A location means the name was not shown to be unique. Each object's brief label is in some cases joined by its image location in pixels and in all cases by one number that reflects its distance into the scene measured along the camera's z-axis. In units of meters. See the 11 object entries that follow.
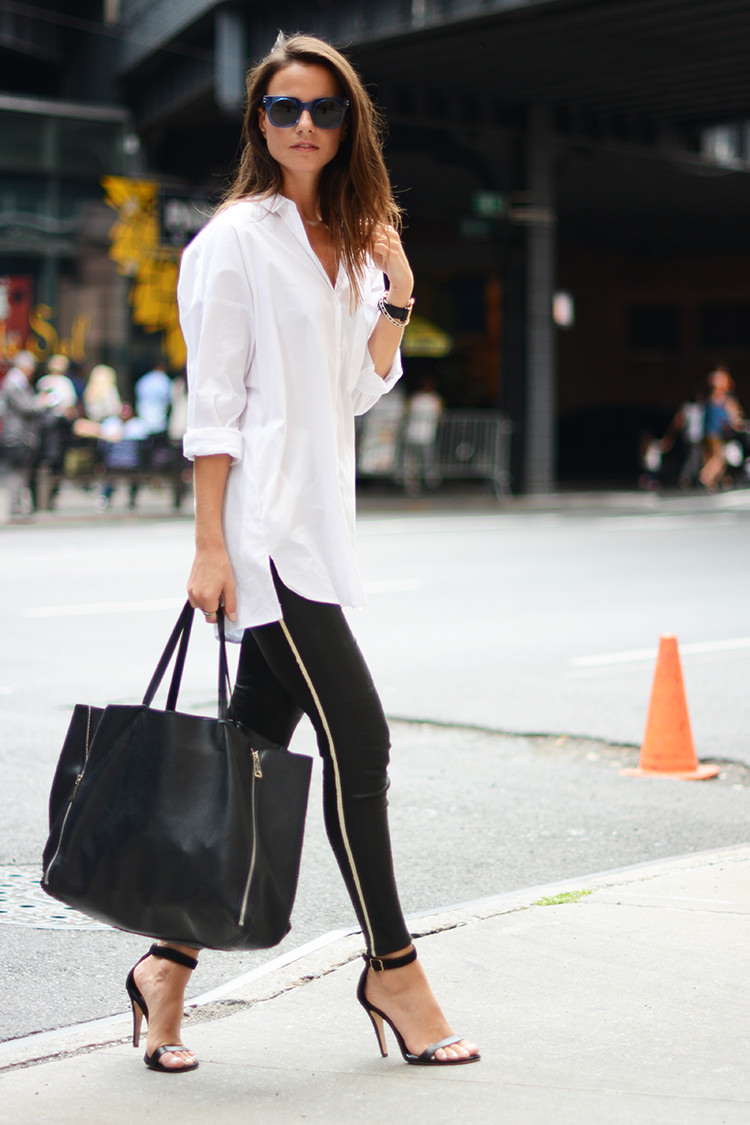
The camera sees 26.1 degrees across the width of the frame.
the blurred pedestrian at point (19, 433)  19.23
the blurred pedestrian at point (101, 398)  23.67
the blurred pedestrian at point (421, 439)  24.47
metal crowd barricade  24.88
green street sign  25.12
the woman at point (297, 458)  3.03
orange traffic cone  6.30
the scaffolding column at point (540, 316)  25.50
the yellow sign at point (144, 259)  27.53
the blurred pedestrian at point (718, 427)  26.94
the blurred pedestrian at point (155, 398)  22.23
